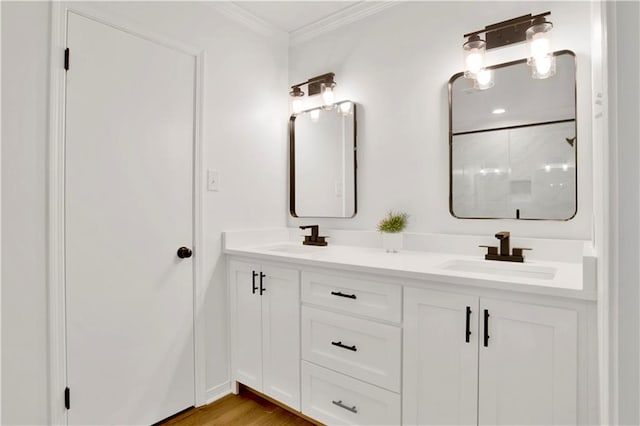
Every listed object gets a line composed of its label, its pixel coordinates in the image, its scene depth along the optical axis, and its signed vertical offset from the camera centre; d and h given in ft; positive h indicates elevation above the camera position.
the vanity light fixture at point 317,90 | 7.91 +2.80
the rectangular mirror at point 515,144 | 5.45 +1.13
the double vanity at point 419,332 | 3.89 -1.55
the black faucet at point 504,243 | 5.52 -0.43
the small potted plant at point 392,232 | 6.76 -0.32
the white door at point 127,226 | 5.37 -0.17
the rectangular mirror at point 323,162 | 7.79 +1.19
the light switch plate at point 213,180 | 7.02 +0.68
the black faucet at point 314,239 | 7.75 -0.51
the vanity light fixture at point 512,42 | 5.36 +2.68
